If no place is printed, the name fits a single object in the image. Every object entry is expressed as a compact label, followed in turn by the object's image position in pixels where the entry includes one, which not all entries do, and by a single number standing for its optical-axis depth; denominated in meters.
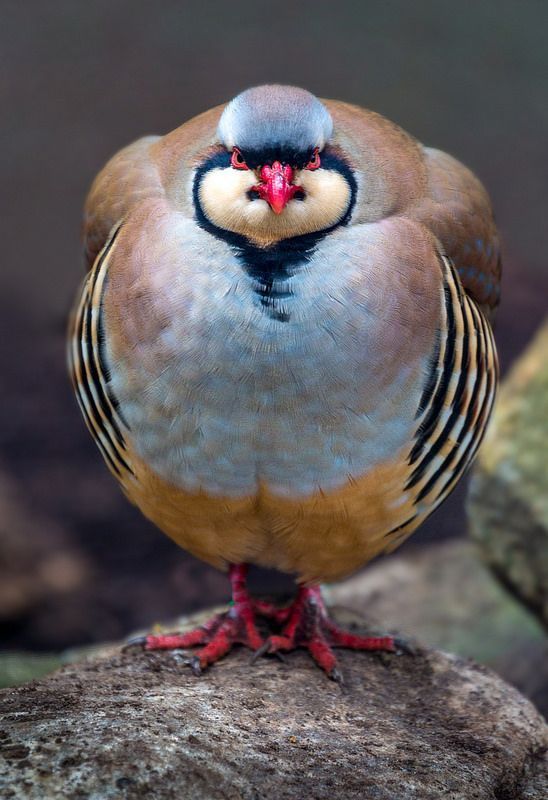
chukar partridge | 5.68
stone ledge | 4.89
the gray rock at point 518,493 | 9.31
